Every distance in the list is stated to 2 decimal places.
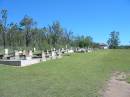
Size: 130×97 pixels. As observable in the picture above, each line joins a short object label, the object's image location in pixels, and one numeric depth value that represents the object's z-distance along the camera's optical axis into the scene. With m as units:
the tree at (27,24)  24.64
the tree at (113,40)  57.40
